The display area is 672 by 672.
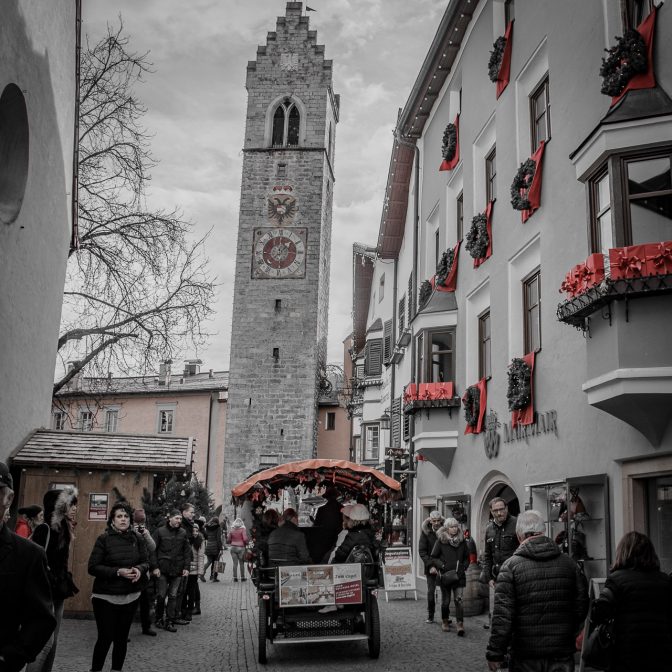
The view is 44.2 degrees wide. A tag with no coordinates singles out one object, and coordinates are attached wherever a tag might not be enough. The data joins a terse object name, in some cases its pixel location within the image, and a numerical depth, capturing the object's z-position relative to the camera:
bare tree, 17.89
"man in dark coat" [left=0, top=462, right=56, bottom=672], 3.79
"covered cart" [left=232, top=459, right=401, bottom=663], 10.49
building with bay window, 9.46
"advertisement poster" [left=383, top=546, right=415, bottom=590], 17.33
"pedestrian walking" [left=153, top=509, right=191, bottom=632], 13.07
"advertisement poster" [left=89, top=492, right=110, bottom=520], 14.54
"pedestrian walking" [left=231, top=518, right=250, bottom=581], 23.16
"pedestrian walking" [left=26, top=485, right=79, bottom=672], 7.50
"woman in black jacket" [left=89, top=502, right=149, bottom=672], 8.41
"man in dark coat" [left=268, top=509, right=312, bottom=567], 11.02
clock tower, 44.34
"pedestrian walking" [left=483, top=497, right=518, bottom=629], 11.59
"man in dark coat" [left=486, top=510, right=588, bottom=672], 5.77
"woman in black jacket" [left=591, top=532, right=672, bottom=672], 5.39
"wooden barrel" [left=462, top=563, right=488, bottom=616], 14.71
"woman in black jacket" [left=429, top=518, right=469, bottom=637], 12.62
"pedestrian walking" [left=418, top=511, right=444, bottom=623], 13.25
